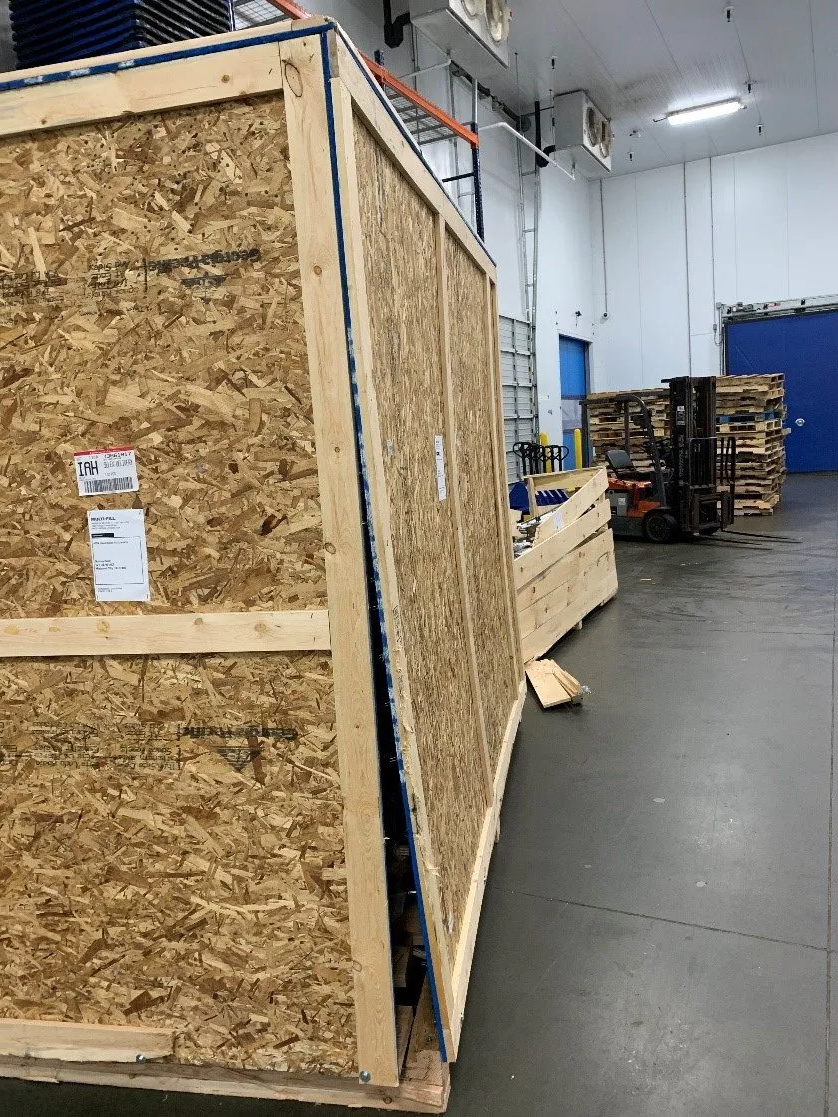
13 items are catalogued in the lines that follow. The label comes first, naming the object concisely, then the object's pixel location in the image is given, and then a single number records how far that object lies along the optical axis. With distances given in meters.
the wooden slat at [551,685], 4.94
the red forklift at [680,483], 10.41
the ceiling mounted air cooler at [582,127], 12.98
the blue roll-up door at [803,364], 17.12
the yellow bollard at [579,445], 16.36
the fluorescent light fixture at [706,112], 13.66
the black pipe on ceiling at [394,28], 9.19
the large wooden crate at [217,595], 1.83
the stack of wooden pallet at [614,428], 13.58
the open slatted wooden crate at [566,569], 5.54
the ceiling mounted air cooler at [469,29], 7.68
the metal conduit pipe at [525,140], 11.83
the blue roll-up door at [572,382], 16.58
